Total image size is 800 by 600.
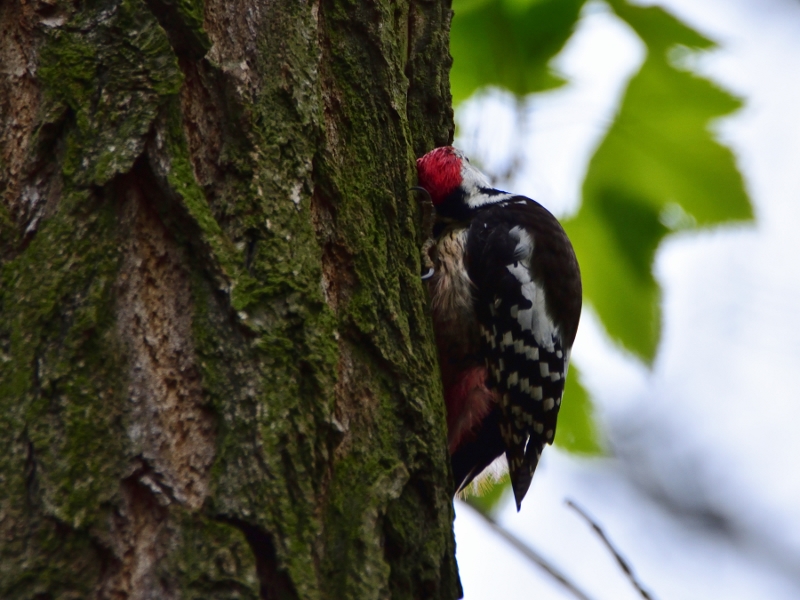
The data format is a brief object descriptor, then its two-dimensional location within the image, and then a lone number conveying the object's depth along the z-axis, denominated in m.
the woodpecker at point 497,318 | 5.59
